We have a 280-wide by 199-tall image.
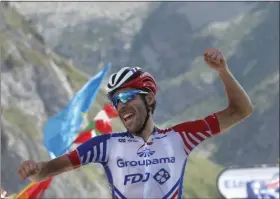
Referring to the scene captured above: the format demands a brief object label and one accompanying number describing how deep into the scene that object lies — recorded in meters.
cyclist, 9.23
